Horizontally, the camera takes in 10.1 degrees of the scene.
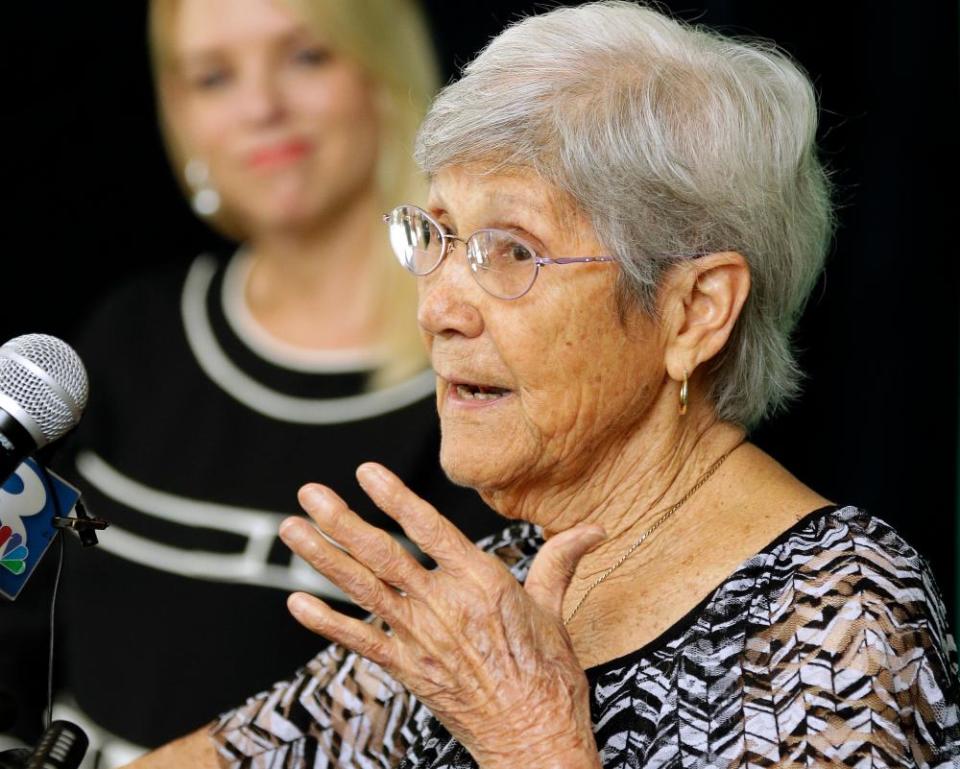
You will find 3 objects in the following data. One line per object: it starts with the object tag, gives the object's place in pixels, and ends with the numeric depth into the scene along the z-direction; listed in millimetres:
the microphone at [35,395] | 2713
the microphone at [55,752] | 2745
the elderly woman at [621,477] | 2736
